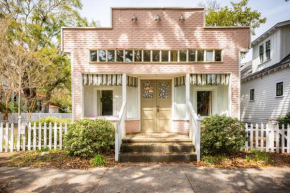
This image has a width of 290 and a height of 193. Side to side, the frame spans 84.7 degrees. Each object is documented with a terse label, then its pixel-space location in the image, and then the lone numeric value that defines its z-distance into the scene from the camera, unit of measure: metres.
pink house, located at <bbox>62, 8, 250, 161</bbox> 7.11
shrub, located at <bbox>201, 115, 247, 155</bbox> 5.43
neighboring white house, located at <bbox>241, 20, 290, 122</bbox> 9.34
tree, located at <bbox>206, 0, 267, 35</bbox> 15.54
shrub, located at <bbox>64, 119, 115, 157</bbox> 5.40
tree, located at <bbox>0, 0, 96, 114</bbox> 12.96
